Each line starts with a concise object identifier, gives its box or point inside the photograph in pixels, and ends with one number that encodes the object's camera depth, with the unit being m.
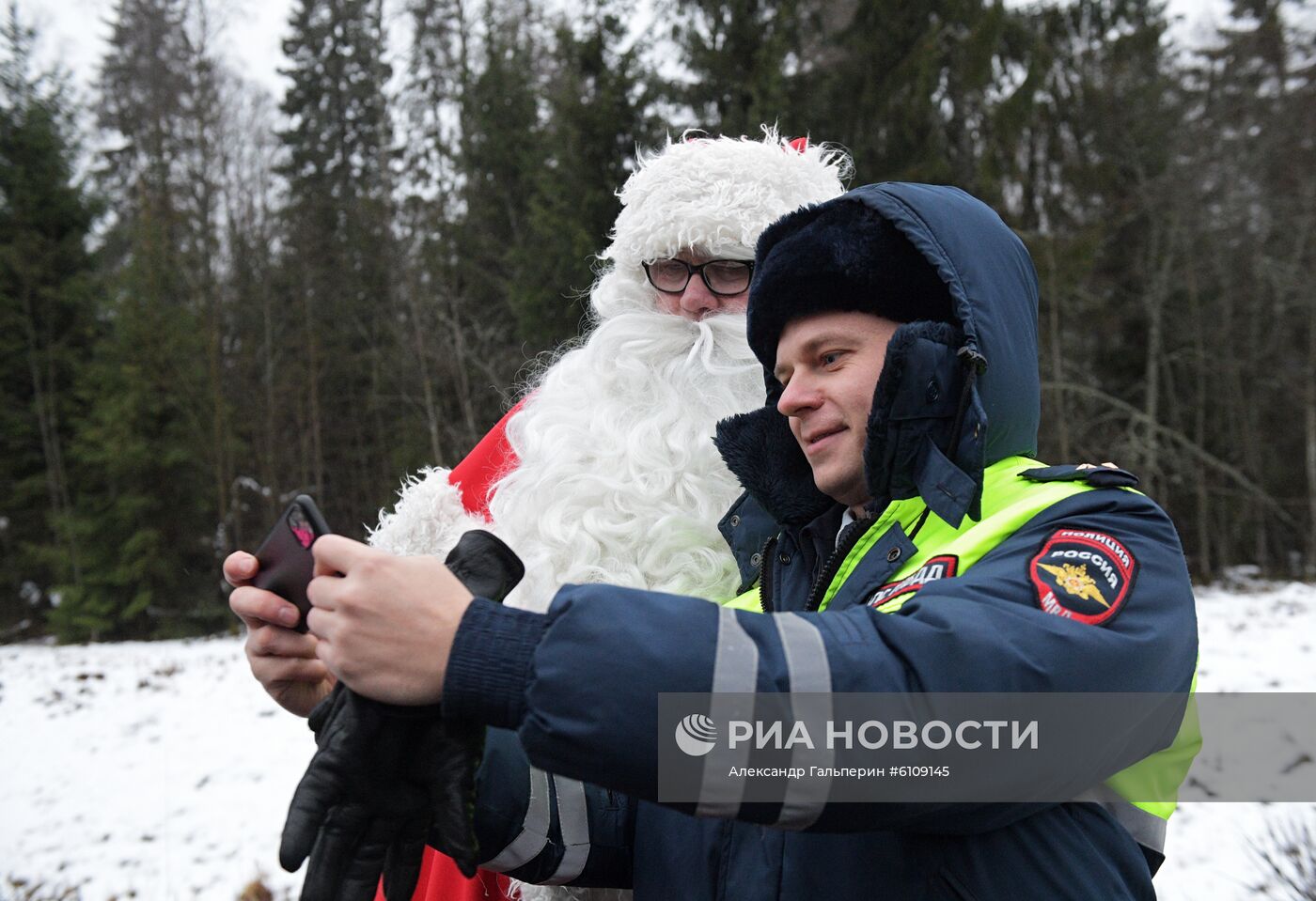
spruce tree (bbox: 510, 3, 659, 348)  13.19
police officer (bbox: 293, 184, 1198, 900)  0.99
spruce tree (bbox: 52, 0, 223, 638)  17.70
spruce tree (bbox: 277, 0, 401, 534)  19.05
